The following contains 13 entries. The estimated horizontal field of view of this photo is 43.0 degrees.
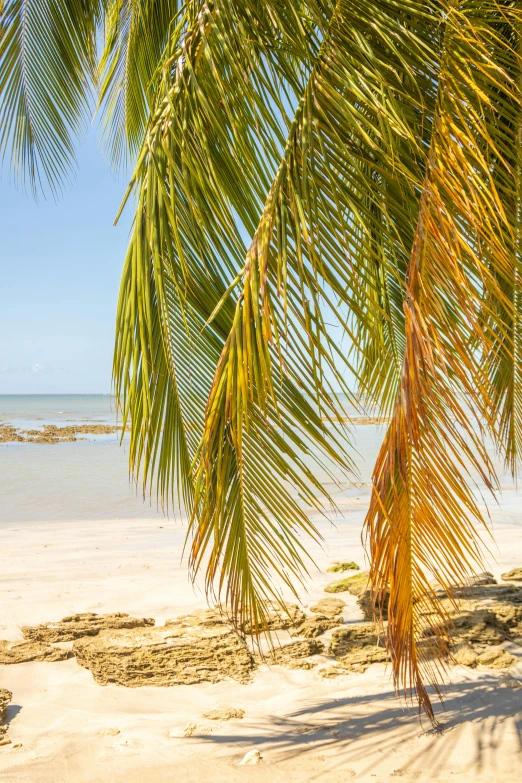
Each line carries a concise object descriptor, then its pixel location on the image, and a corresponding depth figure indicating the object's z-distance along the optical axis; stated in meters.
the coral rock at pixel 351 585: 5.28
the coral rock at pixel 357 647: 3.96
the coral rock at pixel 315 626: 4.37
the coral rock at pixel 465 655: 3.81
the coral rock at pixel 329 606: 4.82
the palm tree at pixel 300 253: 1.89
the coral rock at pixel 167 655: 3.76
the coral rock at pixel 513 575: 5.54
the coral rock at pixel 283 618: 4.48
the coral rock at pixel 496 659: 3.79
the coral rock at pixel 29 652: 3.96
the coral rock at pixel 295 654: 3.95
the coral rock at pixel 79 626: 4.30
